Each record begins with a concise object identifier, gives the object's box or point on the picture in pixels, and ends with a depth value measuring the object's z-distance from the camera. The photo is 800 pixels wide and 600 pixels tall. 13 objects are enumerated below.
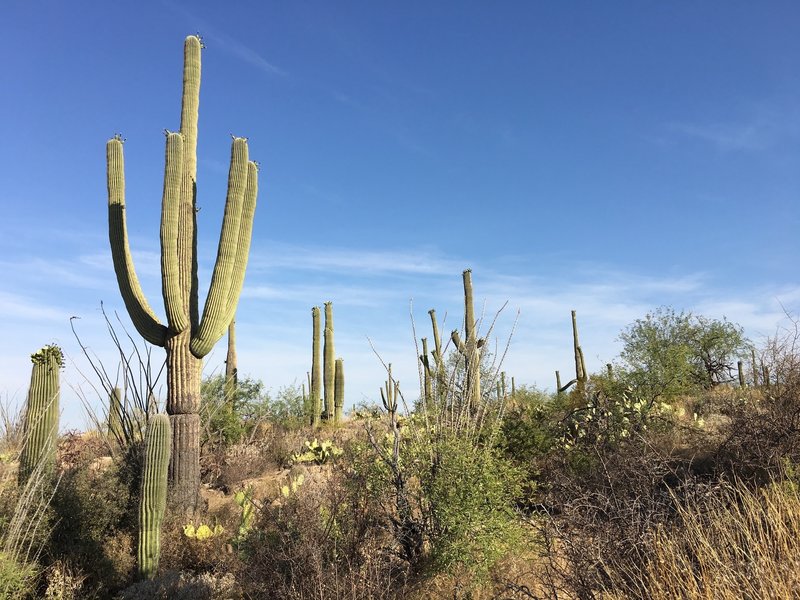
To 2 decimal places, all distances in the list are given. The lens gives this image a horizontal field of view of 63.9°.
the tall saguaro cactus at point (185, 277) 9.38
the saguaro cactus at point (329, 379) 17.50
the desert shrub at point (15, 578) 6.79
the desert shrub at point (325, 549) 5.54
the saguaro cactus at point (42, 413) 8.26
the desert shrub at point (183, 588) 6.72
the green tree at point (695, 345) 22.86
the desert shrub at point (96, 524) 8.01
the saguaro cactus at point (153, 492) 7.87
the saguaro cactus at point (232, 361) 16.54
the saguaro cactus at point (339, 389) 17.88
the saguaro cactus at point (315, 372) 17.00
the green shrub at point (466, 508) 6.09
